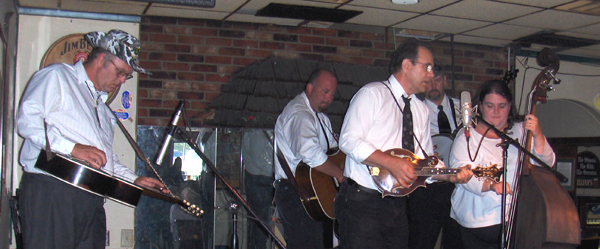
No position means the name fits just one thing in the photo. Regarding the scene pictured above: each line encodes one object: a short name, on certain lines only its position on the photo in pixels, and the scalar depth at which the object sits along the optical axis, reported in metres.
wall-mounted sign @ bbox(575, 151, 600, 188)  6.78
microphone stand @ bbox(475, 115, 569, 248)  2.67
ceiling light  4.75
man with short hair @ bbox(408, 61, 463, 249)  3.79
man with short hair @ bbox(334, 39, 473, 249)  2.75
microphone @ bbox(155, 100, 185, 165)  3.41
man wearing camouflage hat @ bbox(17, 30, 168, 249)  2.63
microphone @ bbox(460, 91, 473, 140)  2.64
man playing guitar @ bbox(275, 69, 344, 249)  4.00
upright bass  2.72
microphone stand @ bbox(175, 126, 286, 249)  3.47
